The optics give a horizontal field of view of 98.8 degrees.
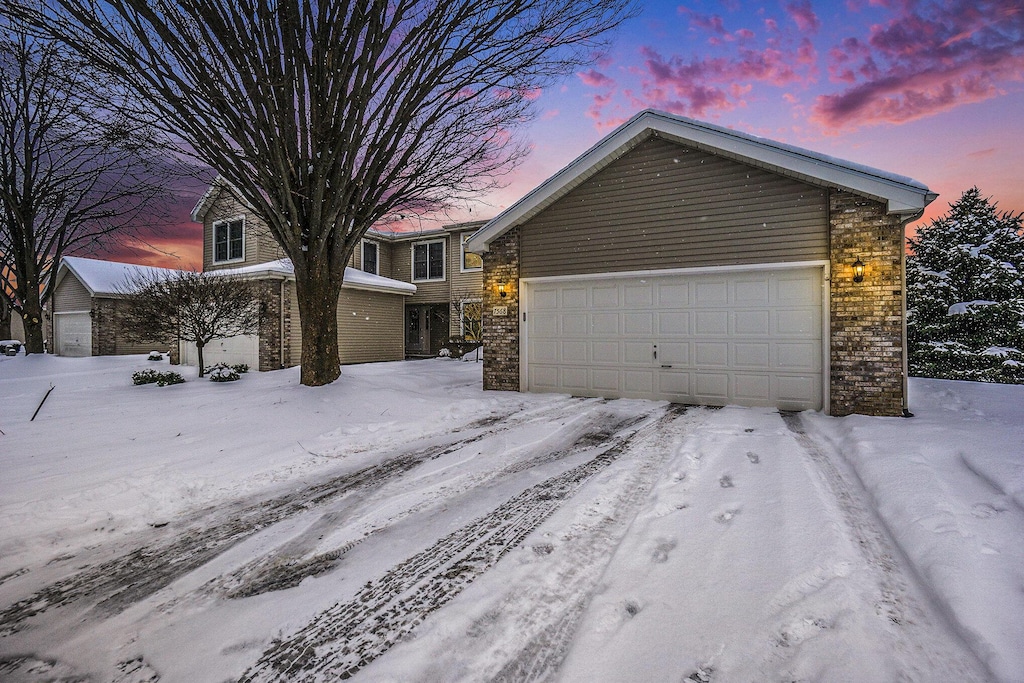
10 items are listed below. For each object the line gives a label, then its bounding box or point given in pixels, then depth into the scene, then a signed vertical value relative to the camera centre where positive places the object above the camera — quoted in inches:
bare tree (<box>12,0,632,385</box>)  256.2 +162.9
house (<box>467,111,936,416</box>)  259.8 +37.1
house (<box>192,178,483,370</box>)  522.6 +64.0
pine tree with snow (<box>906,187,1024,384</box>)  520.4 +38.7
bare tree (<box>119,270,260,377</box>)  412.5 +23.8
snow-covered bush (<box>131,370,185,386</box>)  374.9 -38.6
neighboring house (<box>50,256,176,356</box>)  712.4 +41.6
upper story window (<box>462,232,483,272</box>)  703.2 +111.5
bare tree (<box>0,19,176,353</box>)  304.7 +157.2
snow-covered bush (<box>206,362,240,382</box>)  408.8 -38.6
